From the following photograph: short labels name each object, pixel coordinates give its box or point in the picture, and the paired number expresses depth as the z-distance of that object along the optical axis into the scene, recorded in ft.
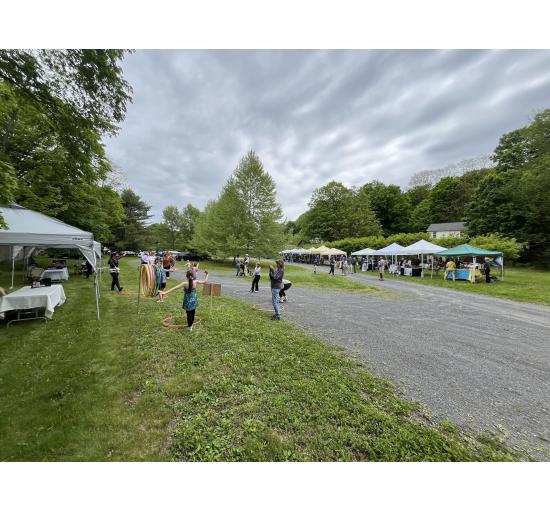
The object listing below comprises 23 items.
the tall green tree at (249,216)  82.74
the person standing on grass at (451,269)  56.54
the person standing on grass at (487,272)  49.85
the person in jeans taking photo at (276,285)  23.29
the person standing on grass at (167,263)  36.94
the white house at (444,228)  169.80
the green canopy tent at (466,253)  50.82
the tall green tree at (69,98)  18.12
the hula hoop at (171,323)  19.99
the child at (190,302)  19.07
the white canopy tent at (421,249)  62.23
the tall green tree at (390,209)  209.77
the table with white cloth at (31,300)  20.20
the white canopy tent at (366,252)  79.68
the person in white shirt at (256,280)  38.24
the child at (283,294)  28.51
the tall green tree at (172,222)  195.52
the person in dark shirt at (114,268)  34.94
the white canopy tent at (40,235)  19.35
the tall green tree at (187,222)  188.24
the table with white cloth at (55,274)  39.27
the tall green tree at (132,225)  140.56
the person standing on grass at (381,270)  60.13
